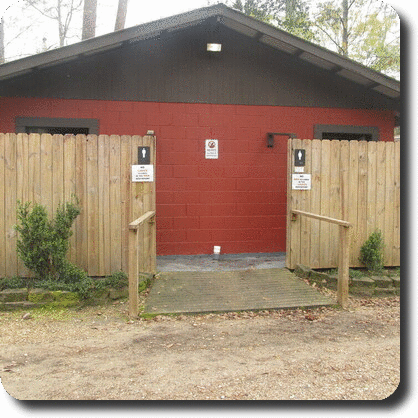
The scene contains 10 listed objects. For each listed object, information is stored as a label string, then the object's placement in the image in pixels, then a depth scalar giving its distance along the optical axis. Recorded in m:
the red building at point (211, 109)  7.23
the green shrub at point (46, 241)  5.17
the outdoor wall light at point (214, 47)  7.20
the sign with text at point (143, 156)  5.83
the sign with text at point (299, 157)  6.27
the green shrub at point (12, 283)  5.26
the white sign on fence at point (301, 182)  6.33
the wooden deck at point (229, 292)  5.04
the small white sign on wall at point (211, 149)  7.65
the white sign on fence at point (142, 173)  5.83
